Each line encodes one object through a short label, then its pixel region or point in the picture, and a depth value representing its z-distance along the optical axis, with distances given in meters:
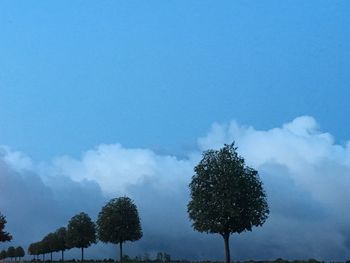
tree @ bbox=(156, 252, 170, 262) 128.60
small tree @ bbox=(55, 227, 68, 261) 134.12
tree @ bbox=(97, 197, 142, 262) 85.75
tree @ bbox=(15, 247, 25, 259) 190.64
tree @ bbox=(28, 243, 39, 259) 167.12
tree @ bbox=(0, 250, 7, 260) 195.55
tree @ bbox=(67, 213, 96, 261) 111.75
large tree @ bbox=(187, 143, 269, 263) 54.69
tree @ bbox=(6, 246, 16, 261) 193.51
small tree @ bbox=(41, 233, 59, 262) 140.77
